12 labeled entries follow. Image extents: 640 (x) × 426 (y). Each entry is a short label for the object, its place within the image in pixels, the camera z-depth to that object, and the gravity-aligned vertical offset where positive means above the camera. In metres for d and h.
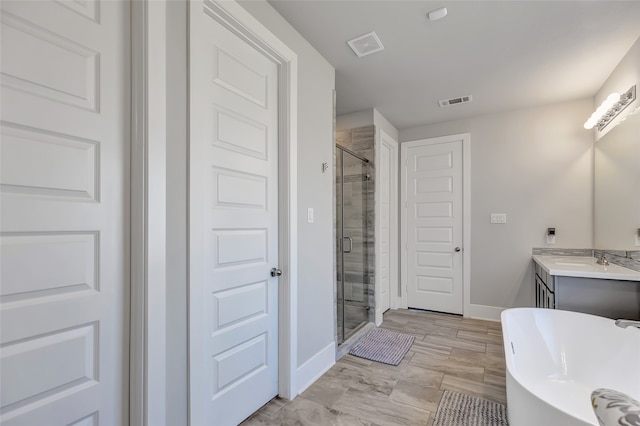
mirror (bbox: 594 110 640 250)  2.25 +0.23
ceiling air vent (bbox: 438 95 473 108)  3.19 +1.26
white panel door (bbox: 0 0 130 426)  0.93 +0.01
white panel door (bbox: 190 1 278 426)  1.43 -0.06
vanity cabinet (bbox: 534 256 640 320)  2.10 -0.60
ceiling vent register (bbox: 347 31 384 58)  2.13 +1.28
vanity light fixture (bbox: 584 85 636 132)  2.33 +0.92
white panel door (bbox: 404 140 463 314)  3.84 -0.16
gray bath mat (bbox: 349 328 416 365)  2.62 -1.29
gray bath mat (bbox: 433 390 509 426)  1.77 -1.26
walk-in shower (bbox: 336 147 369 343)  3.31 -0.27
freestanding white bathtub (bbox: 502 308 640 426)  1.75 -0.94
